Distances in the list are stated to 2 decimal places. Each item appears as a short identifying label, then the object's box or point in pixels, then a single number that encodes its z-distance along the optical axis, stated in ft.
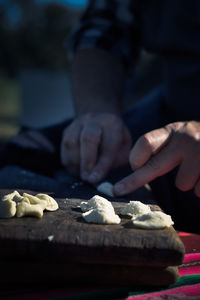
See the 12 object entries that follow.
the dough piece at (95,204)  2.43
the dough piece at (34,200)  2.38
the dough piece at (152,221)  2.18
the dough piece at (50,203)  2.44
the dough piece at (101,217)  2.23
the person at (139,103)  3.10
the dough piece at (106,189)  3.17
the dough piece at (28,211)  2.24
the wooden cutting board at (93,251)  2.01
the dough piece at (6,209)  2.22
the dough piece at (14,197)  2.43
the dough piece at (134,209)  2.41
